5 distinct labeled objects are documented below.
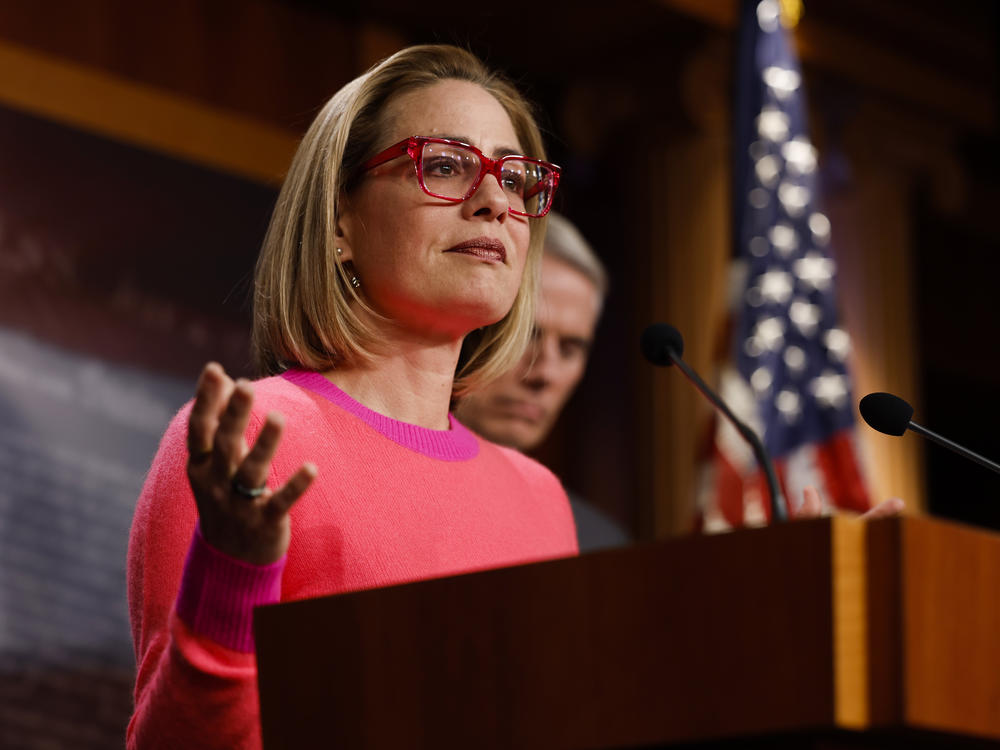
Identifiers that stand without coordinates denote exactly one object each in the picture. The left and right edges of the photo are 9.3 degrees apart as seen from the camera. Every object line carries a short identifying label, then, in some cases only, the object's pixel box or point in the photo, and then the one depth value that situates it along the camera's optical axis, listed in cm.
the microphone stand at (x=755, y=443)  420
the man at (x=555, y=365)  543
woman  435
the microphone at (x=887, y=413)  437
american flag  765
